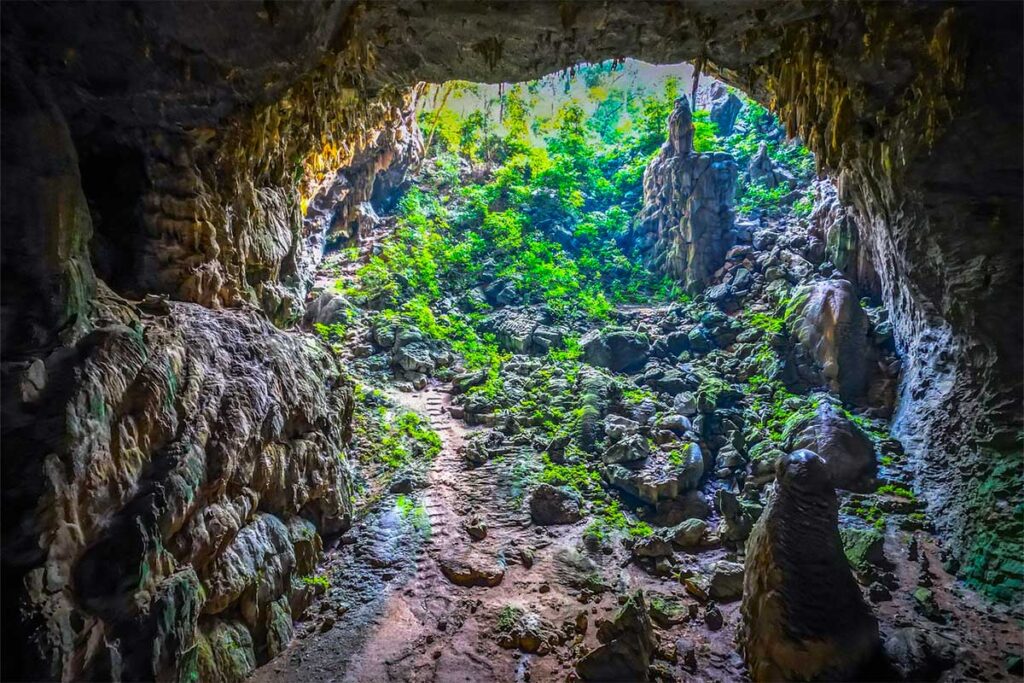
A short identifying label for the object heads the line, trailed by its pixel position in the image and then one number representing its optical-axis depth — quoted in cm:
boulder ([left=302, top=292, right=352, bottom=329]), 1628
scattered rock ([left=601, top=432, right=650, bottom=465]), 1045
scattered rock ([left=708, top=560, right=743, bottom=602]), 694
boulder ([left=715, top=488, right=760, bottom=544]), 822
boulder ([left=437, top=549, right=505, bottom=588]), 743
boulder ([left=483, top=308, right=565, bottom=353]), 1653
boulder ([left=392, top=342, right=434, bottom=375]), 1487
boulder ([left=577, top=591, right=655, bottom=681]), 541
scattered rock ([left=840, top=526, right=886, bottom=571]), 727
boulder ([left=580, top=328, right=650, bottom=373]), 1520
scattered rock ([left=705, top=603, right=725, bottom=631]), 645
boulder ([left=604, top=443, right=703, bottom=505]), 954
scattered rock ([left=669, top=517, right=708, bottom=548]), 836
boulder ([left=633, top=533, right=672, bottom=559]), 804
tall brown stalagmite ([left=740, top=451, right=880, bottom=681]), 474
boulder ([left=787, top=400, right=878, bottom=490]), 921
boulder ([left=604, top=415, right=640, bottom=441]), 1127
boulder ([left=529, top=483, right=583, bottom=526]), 916
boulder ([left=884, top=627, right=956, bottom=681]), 478
